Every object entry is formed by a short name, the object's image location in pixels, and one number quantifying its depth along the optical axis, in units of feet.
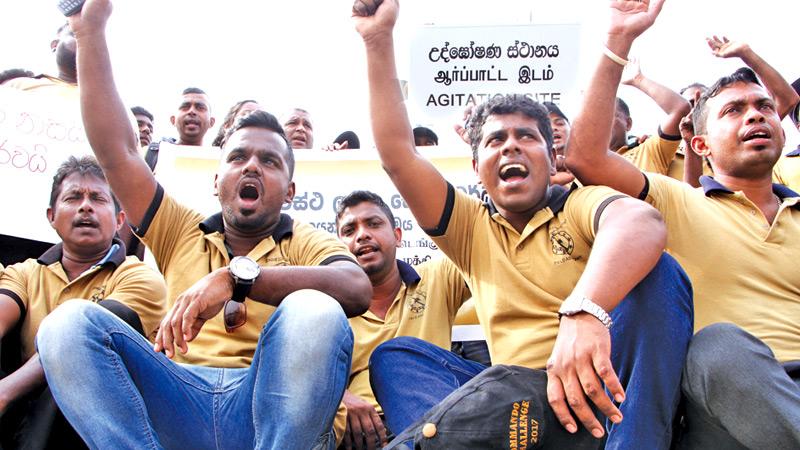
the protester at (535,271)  6.73
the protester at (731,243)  6.61
